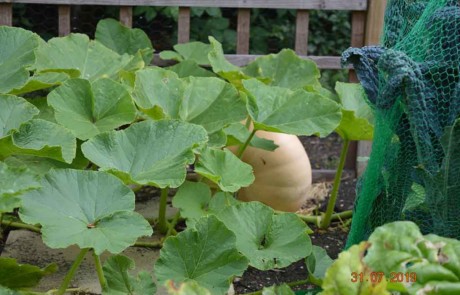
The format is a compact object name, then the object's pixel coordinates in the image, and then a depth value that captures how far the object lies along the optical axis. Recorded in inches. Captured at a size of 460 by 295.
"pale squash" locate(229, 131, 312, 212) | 136.1
